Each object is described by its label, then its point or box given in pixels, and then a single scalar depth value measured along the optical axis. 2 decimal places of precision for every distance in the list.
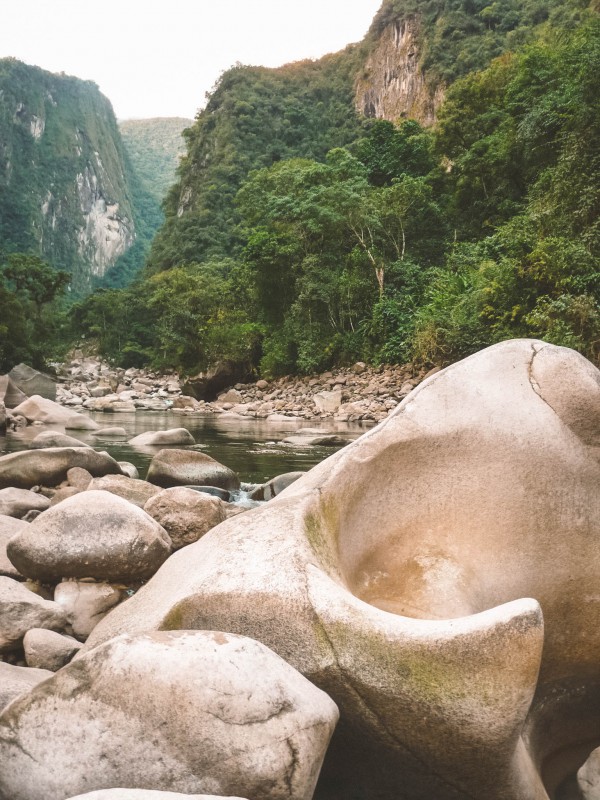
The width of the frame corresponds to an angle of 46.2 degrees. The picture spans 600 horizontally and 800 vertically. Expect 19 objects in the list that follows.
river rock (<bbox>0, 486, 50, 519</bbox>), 7.41
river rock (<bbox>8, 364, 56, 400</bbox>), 28.45
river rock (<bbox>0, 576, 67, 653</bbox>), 4.05
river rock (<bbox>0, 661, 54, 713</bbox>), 2.95
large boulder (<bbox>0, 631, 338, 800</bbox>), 2.23
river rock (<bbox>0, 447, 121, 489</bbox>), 9.10
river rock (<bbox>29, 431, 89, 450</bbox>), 12.34
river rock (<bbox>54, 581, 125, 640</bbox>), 4.70
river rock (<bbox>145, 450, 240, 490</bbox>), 10.27
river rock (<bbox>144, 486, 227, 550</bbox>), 6.39
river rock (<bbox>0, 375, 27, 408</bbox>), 24.27
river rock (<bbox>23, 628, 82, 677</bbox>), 3.88
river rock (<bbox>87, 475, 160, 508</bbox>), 8.18
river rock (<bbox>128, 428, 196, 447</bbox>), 15.48
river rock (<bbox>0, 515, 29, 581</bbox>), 5.20
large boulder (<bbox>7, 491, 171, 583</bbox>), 4.97
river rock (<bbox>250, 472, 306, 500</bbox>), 9.95
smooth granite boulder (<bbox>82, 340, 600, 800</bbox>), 2.71
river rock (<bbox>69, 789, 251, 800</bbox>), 1.93
